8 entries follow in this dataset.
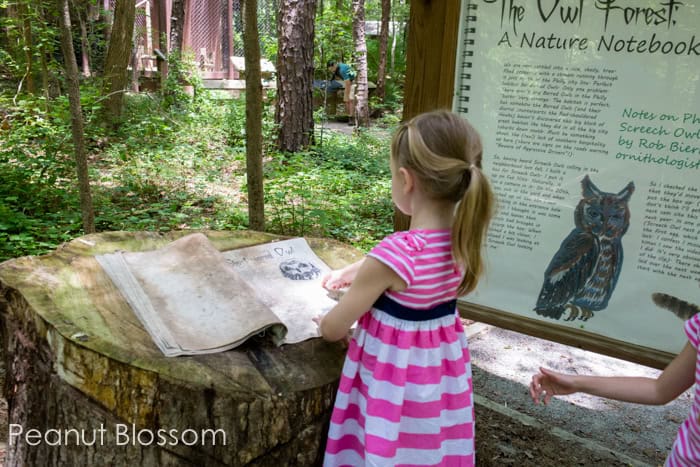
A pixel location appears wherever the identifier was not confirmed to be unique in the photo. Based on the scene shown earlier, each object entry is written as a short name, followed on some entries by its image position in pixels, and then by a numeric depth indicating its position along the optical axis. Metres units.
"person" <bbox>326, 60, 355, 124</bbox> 13.20
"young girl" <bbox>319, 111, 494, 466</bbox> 1.35
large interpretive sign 1.89
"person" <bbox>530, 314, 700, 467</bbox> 1.19
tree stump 1.37
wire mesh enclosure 12.93
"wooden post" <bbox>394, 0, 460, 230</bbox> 2.26
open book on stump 1.52
